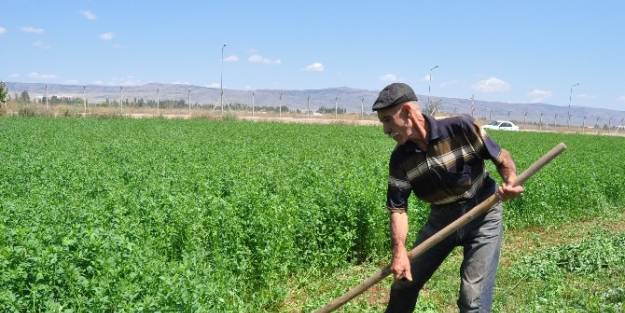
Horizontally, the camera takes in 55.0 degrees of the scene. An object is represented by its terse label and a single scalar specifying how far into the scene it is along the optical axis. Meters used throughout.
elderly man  4.37
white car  49.87
